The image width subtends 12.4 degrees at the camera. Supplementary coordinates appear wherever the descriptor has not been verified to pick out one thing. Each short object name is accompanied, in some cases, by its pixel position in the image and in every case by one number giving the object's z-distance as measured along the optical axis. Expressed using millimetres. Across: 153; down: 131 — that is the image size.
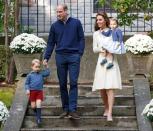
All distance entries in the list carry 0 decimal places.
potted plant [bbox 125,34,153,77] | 13047
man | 11312
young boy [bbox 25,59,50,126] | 11297
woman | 11273
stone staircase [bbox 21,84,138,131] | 11438
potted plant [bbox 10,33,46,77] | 13312
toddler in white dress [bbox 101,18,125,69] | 11289
